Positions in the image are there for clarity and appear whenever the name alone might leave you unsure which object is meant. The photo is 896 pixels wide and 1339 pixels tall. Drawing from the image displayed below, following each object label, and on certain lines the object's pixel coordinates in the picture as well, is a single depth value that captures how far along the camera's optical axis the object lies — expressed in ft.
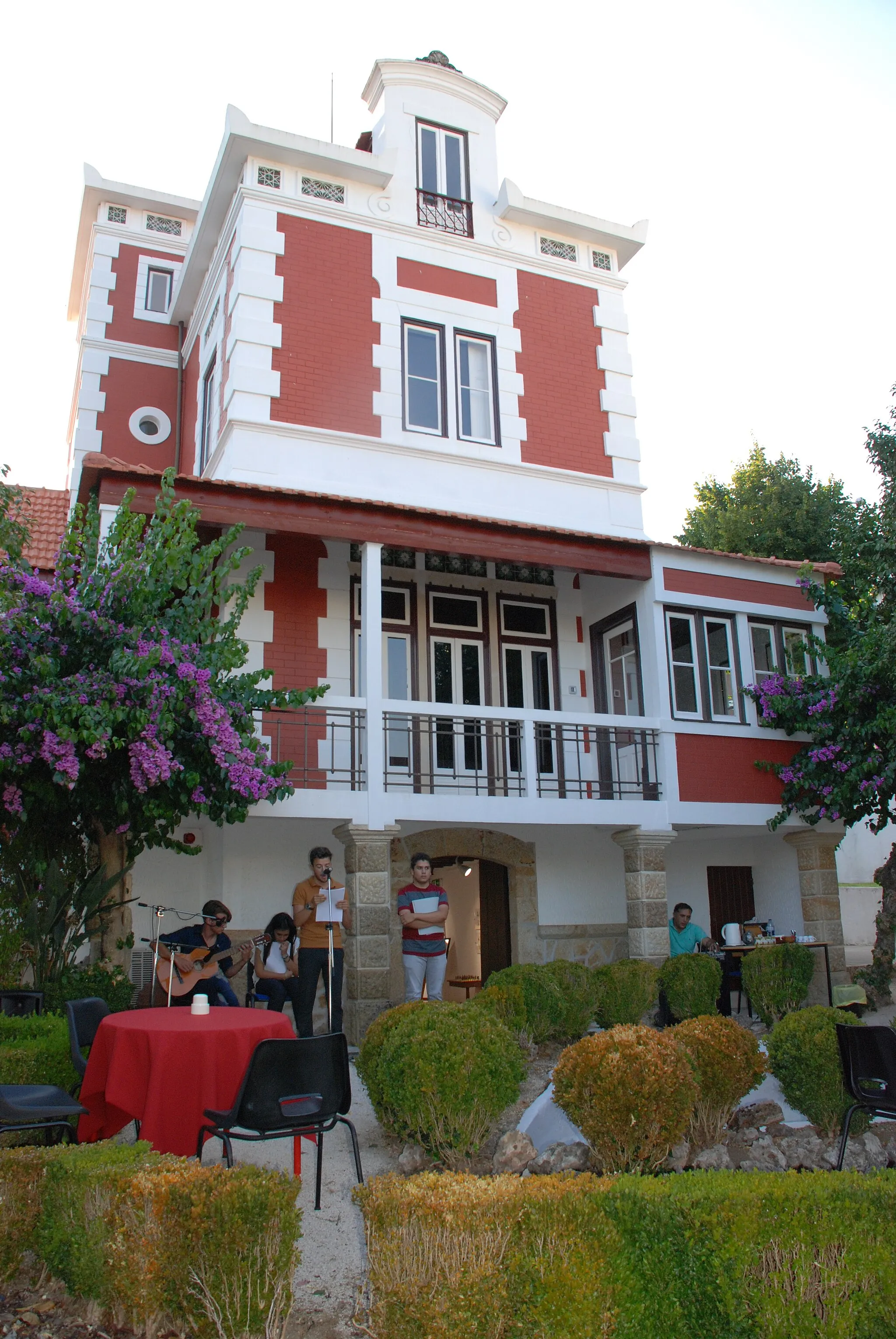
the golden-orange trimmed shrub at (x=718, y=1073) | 22.97
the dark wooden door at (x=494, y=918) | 46.37
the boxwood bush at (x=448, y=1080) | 20.94
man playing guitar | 31.09
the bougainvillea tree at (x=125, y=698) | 28.14
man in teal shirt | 41.93
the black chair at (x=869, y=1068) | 20.70
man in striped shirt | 33.42
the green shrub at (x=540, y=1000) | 31.22
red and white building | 39.91
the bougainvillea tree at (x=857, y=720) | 42.22
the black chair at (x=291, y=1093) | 18.22
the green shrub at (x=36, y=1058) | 22.21
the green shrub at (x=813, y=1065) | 23.48
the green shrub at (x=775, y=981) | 37.09
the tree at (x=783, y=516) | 68.08
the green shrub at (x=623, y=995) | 33.42
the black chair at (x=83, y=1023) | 21.48
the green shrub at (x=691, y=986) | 35.29
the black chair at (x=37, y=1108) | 18.76
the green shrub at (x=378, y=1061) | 22.30
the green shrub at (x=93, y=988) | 29.60
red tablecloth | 19.29
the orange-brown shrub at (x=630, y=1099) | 20.01
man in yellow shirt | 31.99
